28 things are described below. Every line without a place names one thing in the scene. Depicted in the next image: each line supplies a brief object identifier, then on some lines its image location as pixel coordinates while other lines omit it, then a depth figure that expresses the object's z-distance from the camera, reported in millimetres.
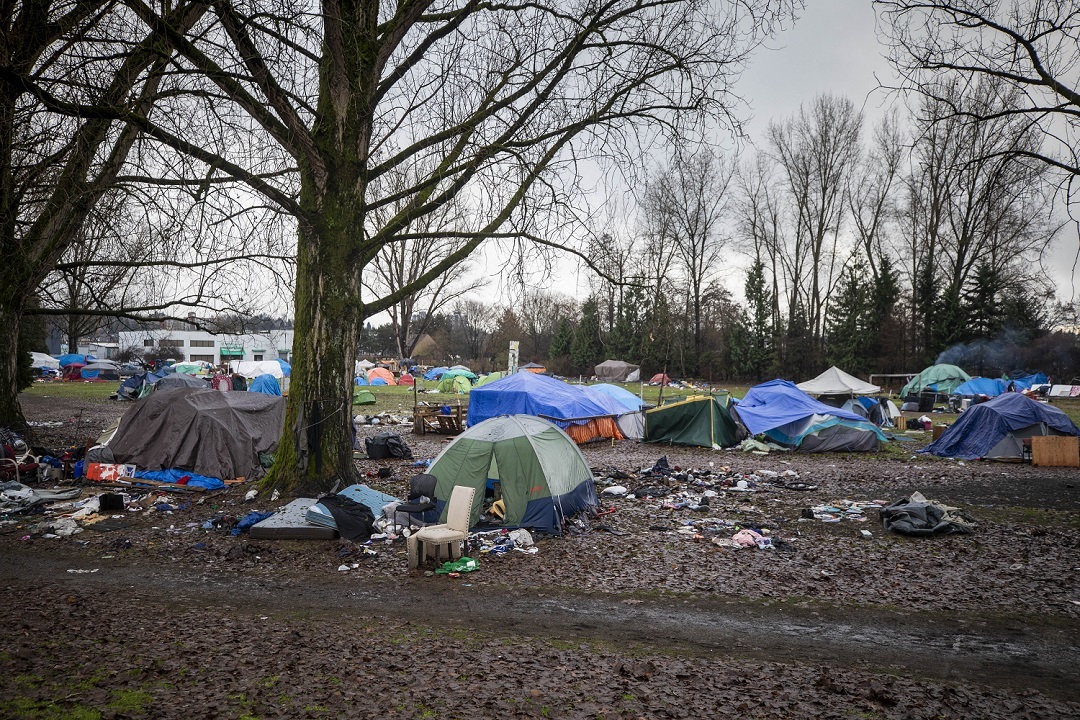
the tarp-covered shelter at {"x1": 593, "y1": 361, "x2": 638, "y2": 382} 56094
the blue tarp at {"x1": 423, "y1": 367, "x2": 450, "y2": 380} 52297
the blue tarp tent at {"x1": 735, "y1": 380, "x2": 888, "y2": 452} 18578
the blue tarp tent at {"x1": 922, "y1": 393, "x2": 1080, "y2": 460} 16375
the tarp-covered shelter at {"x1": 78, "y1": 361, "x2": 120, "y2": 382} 51125
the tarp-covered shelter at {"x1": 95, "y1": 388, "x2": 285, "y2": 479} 12859
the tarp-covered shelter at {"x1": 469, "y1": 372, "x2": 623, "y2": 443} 19656
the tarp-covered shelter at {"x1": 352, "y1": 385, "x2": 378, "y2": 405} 30842
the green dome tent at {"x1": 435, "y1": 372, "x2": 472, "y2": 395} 38384
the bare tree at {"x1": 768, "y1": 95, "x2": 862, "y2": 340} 43969
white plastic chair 8047
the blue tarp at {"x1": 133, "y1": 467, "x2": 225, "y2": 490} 12242
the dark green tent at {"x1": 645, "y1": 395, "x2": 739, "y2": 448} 19344
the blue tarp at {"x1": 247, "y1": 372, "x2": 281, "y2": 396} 30922
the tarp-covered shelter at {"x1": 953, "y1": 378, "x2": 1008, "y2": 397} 32094
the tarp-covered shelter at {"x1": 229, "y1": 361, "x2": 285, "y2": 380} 43881
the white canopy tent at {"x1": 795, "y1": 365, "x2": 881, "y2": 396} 26594
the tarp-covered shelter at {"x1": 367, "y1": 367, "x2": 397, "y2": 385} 48531
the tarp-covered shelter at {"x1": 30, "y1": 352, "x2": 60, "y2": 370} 54344
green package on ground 7867
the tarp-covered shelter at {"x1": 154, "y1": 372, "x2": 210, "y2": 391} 26766
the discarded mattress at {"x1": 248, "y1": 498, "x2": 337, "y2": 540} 8912
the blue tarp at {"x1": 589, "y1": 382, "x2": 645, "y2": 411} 21797
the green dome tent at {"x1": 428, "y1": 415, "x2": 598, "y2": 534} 9641
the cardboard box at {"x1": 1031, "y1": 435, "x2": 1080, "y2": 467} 15656
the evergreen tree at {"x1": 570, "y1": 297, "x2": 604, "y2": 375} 64250
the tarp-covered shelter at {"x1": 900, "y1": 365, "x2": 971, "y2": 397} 33062
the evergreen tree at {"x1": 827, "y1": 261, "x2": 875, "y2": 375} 45656
